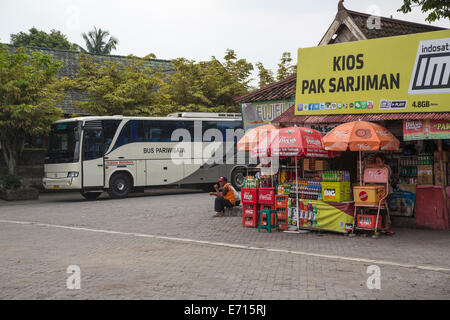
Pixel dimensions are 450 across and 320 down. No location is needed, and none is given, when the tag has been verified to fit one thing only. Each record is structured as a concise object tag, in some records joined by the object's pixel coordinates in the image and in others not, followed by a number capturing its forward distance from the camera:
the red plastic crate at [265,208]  13.68
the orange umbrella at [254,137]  13.69
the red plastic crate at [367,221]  12.15
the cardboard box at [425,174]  13.04
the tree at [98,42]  52.66
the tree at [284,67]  35.44
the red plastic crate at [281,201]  13.50
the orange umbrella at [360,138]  11.73
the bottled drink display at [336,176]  12.57
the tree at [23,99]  22.02
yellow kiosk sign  11.77
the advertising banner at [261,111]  17.16
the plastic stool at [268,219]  13.43
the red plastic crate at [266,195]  13.73
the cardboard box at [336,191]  12.52
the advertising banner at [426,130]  11.59
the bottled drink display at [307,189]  12.95
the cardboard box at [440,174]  12.87
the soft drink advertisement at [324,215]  12.55
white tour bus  22.61
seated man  16.55
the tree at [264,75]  35.19
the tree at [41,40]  47.41
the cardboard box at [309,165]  13.79
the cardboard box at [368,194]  12.02
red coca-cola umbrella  12.46
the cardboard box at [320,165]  13.64
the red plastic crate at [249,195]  13.99
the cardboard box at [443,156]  12.89
